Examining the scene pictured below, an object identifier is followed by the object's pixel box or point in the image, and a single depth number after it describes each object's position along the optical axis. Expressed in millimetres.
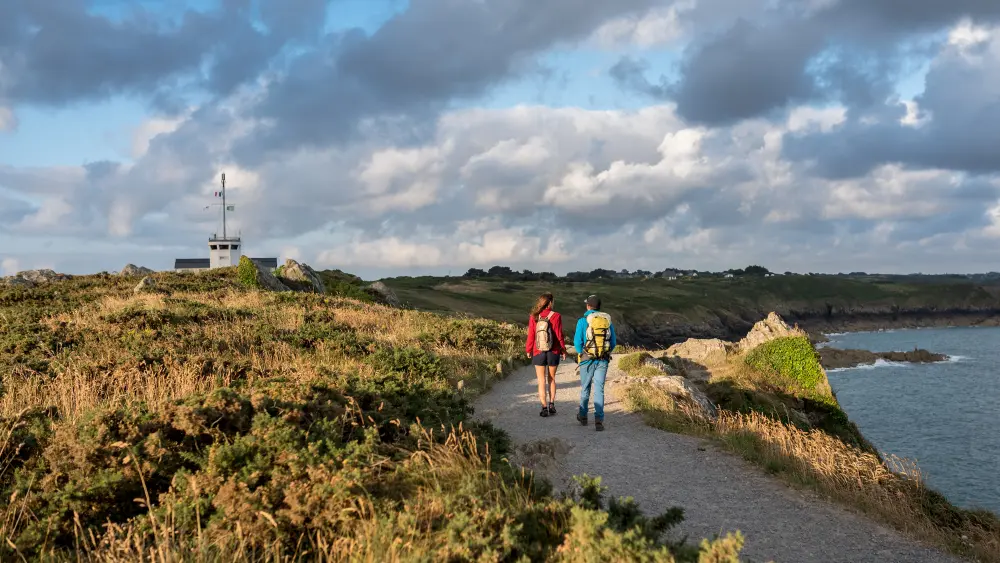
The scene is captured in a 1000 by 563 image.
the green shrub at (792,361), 21156
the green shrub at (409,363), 13812
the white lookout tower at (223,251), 55281
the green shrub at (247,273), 35306
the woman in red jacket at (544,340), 11797
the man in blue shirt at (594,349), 10992
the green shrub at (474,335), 20312
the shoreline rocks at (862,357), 66625
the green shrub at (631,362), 18500
